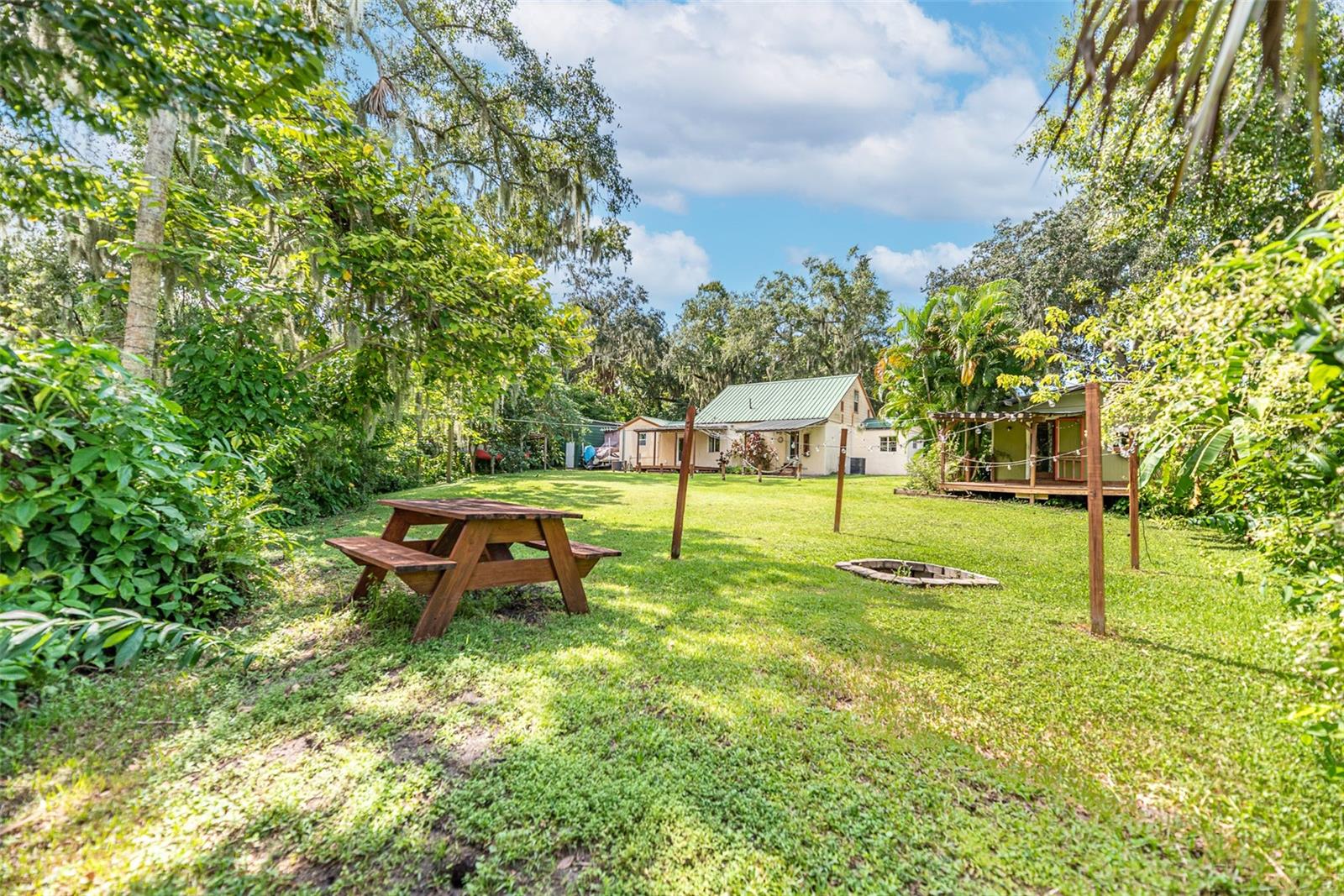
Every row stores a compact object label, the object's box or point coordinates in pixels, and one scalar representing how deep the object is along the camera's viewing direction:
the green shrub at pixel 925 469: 14.88
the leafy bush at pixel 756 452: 22.22
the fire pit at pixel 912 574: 5.55
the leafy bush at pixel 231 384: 5.92
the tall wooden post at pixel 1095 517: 4.18
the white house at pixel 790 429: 23.83
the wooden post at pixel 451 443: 14.90
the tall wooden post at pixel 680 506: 6.25
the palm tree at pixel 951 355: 14.65
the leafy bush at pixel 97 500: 2.77
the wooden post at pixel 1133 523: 6.51
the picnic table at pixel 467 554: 3.47
